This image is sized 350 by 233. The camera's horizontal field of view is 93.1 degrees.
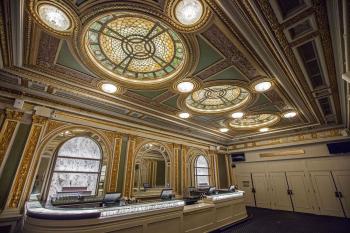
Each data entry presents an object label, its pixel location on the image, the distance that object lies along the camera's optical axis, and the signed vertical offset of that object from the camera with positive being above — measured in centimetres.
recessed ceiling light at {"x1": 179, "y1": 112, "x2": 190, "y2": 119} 679 +246
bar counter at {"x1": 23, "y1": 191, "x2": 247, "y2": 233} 282 -81
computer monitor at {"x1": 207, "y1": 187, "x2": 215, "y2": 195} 692 -53
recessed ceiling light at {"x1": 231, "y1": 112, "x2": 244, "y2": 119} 693 +253
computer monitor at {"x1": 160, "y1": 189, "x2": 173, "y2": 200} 527 -51
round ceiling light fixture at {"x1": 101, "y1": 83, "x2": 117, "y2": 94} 474 +245
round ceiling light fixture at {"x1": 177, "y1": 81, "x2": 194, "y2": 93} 476 +252
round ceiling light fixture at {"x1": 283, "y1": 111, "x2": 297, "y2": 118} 673 +252
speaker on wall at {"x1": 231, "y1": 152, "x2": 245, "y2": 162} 1159 +141
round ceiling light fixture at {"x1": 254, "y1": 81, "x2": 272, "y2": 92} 467 +252
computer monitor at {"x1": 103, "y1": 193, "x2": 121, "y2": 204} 453 -56
